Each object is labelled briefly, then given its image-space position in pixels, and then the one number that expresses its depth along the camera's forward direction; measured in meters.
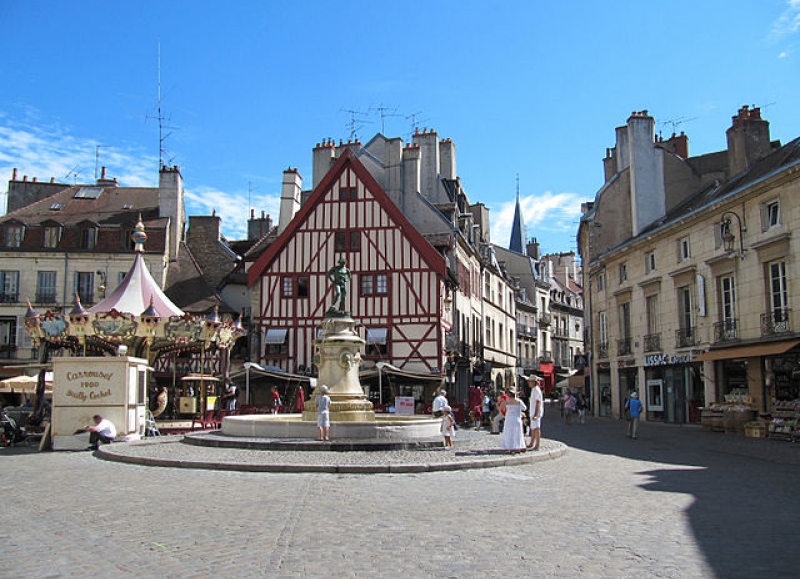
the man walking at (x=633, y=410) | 18.94
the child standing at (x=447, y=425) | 14.27
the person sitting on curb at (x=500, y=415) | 15.18
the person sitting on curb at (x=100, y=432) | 15.43
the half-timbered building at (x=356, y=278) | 30.69
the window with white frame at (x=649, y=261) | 28.12
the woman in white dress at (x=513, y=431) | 13.28
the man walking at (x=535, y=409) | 13.66
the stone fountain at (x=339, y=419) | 14.68
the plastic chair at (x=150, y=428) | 18.52
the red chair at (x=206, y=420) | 21.58
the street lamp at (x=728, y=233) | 21.98
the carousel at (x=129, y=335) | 16.30
